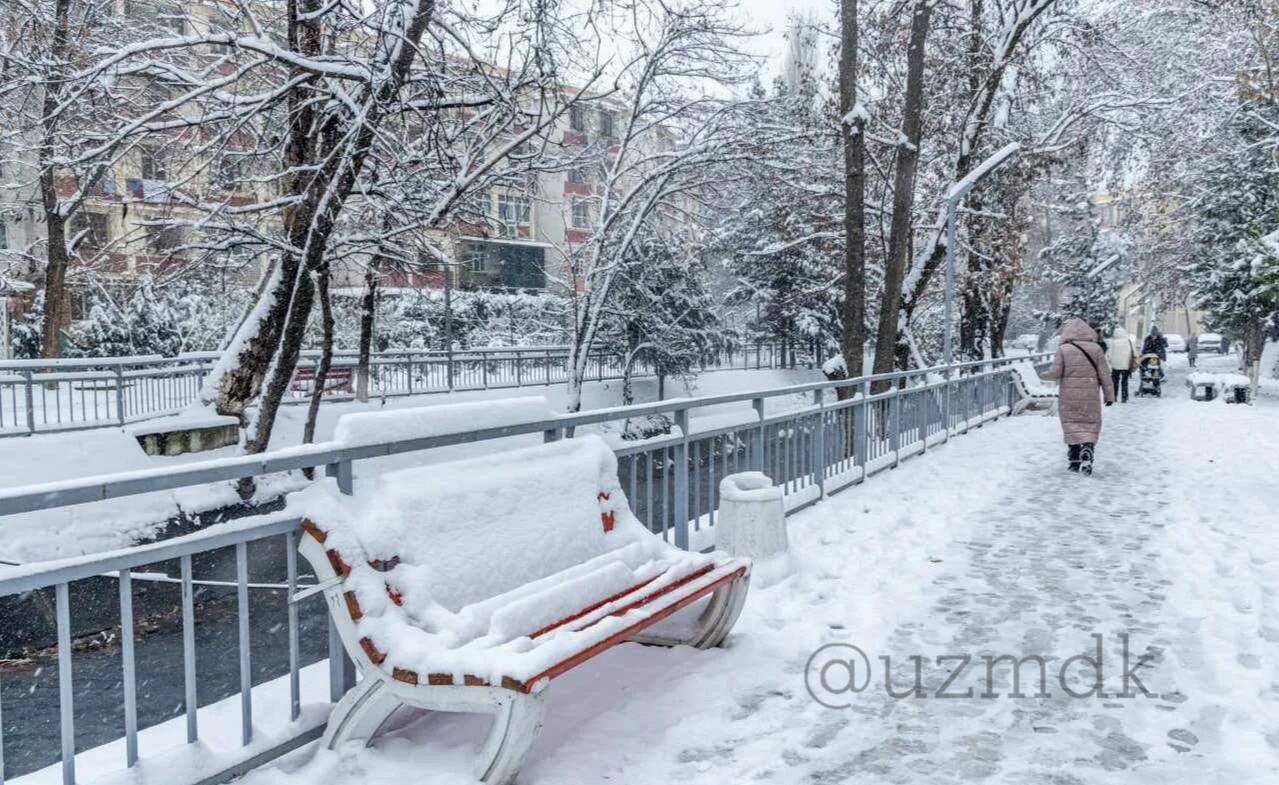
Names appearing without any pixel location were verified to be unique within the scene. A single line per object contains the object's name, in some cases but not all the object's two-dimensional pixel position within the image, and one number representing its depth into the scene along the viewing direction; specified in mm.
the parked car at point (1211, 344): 71125
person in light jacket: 22484
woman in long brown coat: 11508
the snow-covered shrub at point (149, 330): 26016
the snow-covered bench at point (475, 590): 3398
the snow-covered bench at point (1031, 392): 19688
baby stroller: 26016
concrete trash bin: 6754
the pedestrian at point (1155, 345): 27438
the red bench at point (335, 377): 23094
